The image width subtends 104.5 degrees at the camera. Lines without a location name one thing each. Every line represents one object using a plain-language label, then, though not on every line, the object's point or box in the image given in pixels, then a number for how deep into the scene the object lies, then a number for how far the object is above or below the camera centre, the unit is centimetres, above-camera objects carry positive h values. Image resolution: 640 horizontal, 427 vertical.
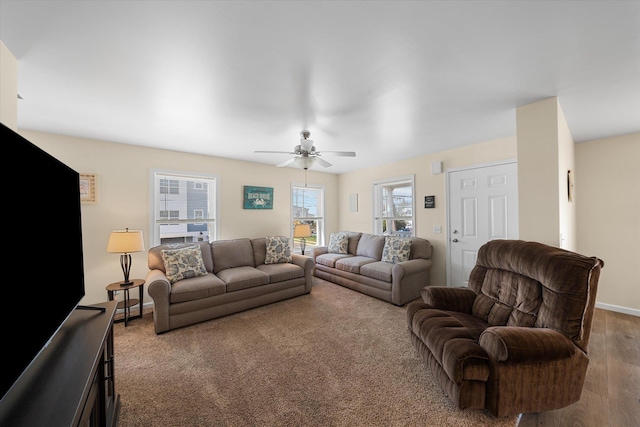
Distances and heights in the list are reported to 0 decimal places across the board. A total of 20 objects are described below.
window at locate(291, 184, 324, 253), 553 +7
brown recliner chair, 153 -89
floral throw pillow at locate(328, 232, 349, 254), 523 -63
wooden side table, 299 -102
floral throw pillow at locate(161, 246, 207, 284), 324 -64
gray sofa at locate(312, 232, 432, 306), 367 -92
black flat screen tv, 81 -15
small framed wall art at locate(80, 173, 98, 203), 322 +39
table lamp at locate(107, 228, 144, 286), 303 -34
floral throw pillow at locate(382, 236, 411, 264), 416 -63
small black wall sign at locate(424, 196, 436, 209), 430 +18
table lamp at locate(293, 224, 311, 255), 514 -35
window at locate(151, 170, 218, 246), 385 +14
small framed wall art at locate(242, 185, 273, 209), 470 +34
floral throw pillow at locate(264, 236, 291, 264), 431 -64
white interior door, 348 +0
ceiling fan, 304 +76
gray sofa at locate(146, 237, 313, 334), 288 -88
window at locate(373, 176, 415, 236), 482 +13
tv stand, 80 -63
